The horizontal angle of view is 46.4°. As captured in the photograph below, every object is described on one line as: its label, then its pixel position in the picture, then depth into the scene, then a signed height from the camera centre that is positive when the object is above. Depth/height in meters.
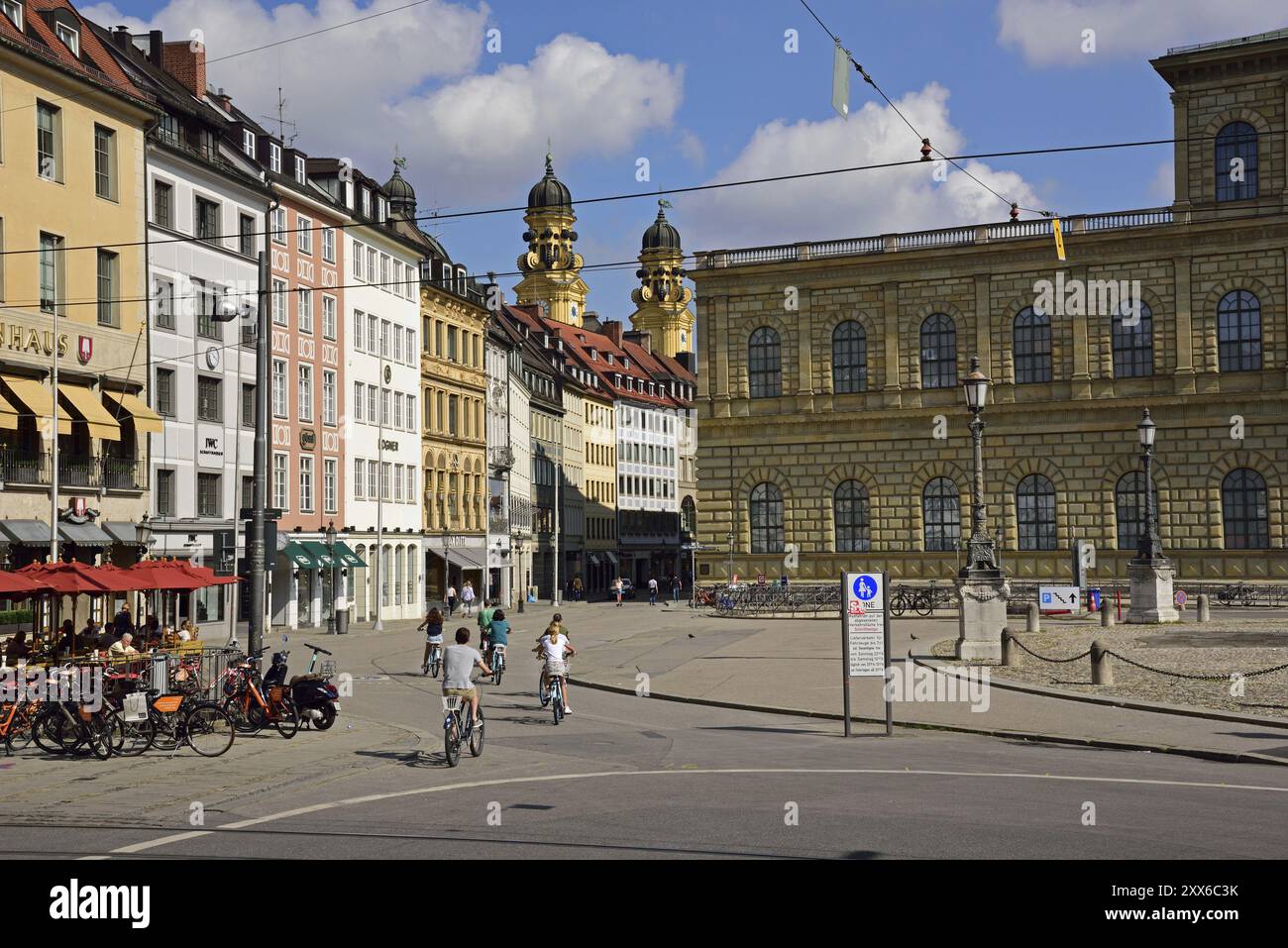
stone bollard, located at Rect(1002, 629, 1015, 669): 32.34 -2.25
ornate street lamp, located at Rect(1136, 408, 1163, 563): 44.25 +0.63
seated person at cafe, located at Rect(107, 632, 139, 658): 27.02 -1.67
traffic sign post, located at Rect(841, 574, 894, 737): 22.53 -1.20
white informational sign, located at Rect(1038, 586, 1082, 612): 52.84 -1.84
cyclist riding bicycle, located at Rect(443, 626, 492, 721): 20.20 -1.57
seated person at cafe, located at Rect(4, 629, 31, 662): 28.23 -1.69
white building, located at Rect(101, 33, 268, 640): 49.34 +7.93
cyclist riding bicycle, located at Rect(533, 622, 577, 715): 25.44 -1.69
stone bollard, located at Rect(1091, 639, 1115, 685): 28.19 -2.27
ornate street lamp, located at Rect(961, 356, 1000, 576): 35.06 +0.38
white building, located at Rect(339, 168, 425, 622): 66.12 +6.37
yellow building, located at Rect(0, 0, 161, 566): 40.09 +7.58
